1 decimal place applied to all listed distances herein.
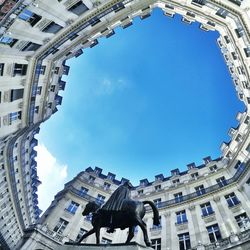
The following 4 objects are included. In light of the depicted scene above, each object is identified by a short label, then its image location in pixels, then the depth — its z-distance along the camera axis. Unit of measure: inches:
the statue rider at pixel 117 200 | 335.6
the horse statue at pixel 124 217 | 324.5
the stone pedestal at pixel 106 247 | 280.2
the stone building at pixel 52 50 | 898.1
